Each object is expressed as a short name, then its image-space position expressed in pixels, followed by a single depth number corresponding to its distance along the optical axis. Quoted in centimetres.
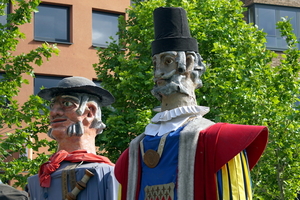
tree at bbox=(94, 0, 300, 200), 1446
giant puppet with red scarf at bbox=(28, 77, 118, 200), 733
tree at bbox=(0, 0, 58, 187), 1403
